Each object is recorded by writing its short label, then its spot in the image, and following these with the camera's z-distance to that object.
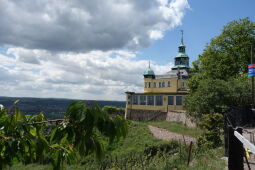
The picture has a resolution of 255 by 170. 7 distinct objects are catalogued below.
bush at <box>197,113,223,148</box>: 13.09
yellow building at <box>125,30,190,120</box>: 37.41
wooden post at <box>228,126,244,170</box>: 4.04
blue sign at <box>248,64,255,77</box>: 15.67
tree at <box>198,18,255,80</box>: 25.89
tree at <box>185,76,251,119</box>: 21.02
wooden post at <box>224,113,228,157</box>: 8.29
